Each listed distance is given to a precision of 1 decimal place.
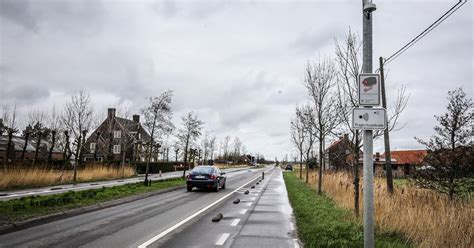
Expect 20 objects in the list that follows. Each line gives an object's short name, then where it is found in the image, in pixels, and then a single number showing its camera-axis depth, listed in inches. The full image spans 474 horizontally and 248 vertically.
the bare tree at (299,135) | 1129.6
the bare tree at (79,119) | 1039.6
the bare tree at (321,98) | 680.4
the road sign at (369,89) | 214.1
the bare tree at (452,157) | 424.5
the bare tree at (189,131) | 1118.4
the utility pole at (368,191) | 202.1
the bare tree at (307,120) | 800.3
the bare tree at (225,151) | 4074.8
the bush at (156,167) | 1774.1
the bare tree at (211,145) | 2901.1
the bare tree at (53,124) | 1567.4
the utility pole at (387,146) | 570.6
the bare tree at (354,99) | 389.1
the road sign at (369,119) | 208.4
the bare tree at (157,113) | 864.3
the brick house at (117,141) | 2059.7
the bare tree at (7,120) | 1340.2
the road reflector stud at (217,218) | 378.3
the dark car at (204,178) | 765.3
